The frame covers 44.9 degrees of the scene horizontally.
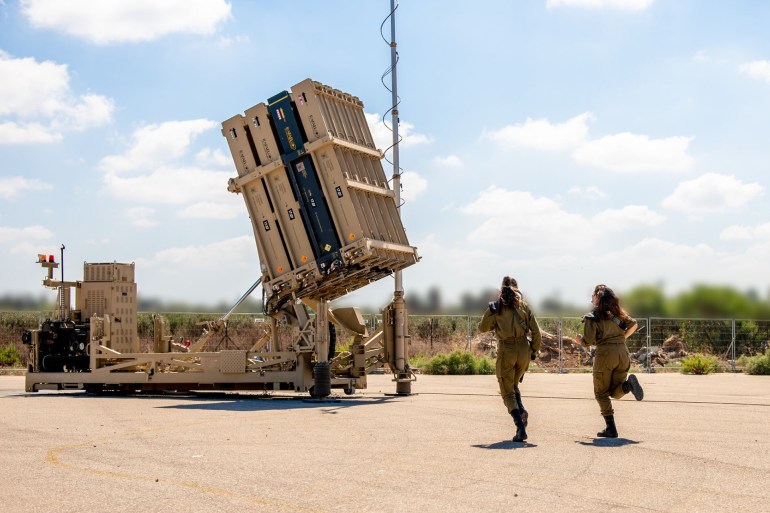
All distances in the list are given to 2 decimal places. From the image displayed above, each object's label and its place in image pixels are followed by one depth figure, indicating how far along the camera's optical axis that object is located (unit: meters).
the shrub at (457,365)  26.58
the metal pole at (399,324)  17.28
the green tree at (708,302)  22.88
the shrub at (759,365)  26.84
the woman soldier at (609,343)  10.43
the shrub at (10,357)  31.39
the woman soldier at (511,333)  10.25
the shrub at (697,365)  26.78
